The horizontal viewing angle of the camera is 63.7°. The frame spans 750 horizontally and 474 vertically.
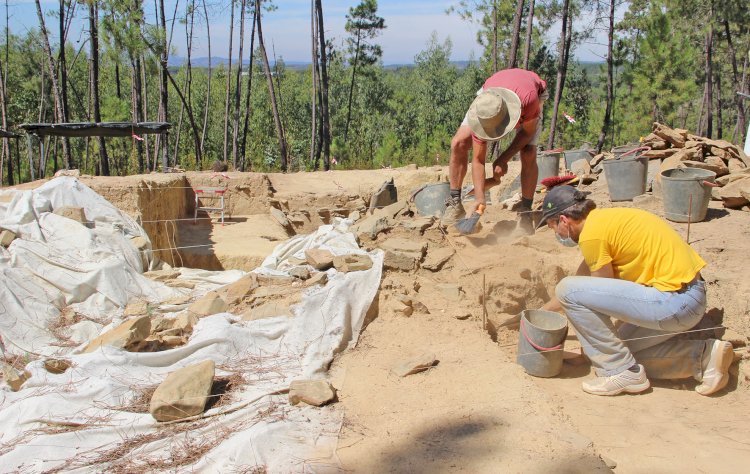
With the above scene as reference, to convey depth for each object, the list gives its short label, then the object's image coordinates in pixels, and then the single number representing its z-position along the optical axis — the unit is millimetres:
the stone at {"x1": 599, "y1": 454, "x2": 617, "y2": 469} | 2506
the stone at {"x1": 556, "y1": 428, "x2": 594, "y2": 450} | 2477
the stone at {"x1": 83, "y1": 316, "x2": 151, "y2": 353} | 3598
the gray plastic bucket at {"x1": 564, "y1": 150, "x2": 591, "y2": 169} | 8641
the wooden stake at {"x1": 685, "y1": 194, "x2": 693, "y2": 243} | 4771
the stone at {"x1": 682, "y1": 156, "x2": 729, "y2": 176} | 5977
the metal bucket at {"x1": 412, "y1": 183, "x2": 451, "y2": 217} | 5590
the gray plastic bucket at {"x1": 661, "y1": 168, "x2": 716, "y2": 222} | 5121
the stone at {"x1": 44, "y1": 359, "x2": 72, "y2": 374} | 3340
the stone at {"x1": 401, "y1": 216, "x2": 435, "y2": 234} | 5090
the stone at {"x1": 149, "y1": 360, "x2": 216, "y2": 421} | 2871
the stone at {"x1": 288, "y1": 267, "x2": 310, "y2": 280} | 4559
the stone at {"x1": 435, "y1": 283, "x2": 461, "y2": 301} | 4246
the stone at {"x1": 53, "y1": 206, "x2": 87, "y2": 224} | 6012
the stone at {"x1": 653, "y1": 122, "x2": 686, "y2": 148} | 6801
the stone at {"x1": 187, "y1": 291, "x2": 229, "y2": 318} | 4132
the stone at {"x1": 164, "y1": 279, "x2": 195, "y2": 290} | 5841
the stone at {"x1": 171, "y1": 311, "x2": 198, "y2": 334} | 3973
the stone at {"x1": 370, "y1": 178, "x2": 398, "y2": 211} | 7211
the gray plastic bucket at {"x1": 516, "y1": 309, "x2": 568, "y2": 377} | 3387
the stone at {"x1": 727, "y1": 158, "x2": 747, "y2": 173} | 6352
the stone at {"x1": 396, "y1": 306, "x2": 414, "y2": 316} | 4008
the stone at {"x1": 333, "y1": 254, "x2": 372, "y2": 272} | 4457
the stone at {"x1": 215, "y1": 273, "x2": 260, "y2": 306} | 4449
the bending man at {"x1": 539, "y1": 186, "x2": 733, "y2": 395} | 3082
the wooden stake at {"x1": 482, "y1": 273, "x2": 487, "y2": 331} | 3975
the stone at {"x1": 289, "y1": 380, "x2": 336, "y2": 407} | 2945
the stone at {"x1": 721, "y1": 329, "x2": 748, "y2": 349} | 3553
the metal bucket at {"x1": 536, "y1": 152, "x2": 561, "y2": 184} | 7848
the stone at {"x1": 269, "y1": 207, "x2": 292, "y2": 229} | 10843
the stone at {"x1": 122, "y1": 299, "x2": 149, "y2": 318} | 4843
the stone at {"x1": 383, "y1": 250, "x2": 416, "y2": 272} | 4594
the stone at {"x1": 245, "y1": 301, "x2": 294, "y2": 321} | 3943
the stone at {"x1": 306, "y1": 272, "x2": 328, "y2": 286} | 4352
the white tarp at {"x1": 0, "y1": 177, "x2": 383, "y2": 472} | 2541
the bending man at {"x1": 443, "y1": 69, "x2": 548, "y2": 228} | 4715
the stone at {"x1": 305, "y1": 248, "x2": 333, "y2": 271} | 4652
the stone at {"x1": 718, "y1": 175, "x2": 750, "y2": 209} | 5387
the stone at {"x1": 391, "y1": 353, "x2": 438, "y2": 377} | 3262
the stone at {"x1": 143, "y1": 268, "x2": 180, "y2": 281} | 5980
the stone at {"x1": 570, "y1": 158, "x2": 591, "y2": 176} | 7573
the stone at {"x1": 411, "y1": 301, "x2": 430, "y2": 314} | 4051
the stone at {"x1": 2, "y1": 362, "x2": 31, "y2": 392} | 3279
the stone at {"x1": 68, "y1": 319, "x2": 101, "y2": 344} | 4600
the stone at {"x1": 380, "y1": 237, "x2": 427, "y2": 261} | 4691
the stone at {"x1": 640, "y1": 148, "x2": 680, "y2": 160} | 6890
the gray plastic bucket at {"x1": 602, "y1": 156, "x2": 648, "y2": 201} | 5988
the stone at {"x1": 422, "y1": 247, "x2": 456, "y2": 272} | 4637
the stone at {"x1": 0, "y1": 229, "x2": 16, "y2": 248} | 5312
